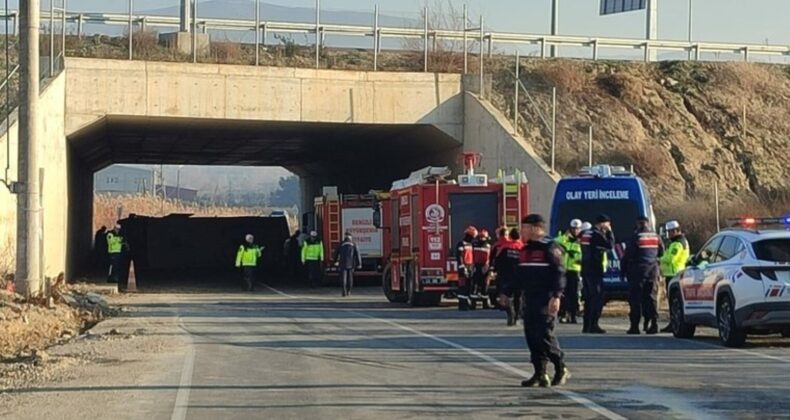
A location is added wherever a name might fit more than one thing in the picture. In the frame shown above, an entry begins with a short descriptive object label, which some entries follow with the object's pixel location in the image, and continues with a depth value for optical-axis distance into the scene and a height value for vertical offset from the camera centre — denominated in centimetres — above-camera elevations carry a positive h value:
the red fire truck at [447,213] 2759 -24
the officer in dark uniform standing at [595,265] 2053 -102
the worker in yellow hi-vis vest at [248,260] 3806 -183
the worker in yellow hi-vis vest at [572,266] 2248 -113
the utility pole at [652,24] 4584 +654
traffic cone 3741 -253
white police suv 1695 -110
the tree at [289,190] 18775 +155
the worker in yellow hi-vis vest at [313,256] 4009 -177
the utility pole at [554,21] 4534 +661
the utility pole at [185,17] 3981 +573
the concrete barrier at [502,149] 3475 +158
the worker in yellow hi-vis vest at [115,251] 3847 -163
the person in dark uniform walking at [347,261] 3491 -167
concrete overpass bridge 3519 +249
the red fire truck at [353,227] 3969 -83
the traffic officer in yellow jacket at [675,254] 2219 -88
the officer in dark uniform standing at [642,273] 2038 -113
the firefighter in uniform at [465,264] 2630 -131
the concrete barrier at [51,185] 3098 +35
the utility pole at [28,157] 2545 +82
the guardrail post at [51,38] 3603 +469
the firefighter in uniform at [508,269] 1516 -96
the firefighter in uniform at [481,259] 2627 -118
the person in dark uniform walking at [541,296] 1325 -99
